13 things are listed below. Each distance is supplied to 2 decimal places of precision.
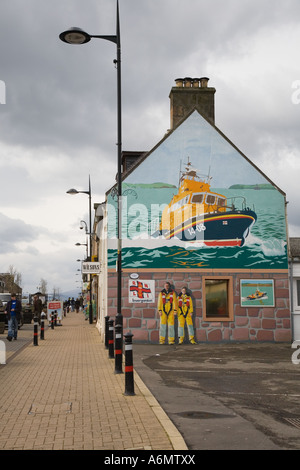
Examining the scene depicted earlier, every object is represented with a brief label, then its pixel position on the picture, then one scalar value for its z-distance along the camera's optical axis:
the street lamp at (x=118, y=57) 12.84
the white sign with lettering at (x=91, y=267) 19.30
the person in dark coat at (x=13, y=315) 20.22
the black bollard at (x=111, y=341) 14.16
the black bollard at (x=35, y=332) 18.50
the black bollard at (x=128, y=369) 9.32
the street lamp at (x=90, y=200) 27.72
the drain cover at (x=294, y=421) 7.39
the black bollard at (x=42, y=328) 21.29
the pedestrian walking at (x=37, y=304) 27.56
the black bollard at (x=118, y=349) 11.68
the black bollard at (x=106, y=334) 16.77
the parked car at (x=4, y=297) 36.68
